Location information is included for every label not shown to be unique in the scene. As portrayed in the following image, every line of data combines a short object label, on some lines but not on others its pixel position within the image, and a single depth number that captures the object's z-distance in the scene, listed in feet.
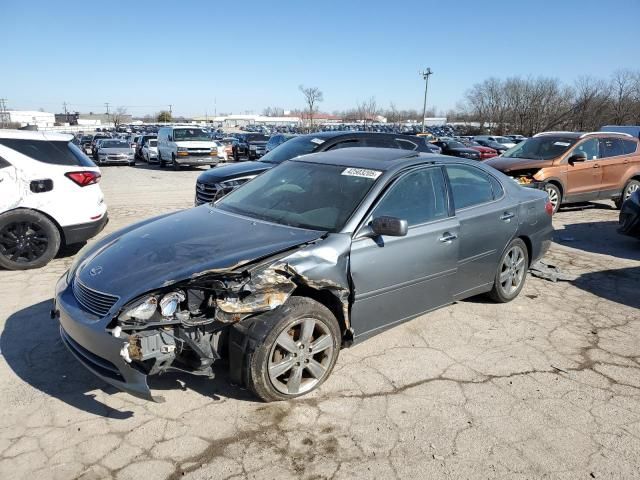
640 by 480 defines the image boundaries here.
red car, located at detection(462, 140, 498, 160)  80.90
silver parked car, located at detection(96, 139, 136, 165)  75.25
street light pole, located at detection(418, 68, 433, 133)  169.99
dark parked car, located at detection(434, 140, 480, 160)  72.74
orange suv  32.55
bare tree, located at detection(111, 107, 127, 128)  444.47
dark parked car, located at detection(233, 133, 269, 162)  79.35
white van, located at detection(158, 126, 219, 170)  64.80
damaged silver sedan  9.34
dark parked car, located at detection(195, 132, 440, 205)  25.93
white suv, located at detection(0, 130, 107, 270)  18.66
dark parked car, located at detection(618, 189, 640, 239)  24.14
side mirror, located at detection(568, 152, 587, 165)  32.68
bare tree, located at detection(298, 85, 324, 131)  238.72
